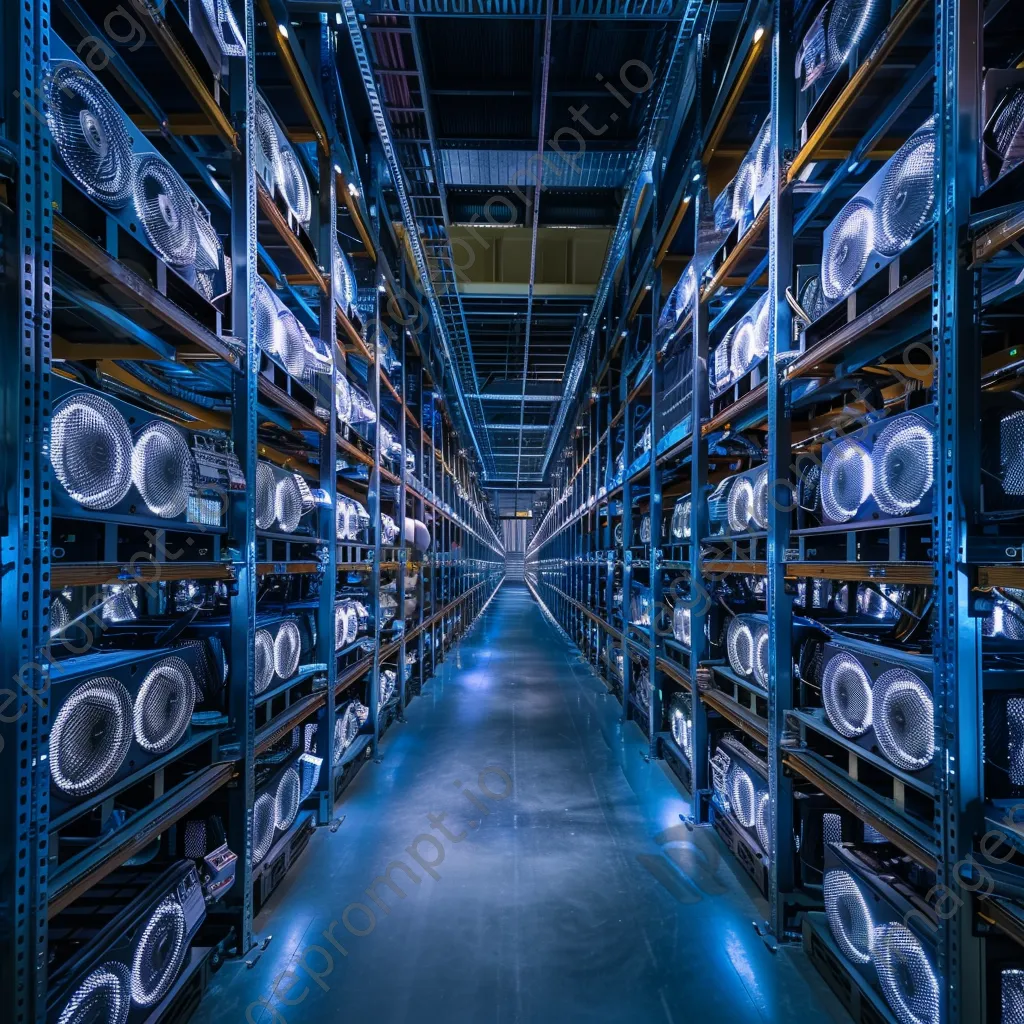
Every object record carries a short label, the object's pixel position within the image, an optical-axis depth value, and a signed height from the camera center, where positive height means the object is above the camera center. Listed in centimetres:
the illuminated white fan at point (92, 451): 171 +24
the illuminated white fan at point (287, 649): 347 -73
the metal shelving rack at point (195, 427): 154 +49
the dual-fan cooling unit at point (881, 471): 203 +22
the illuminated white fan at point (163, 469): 209 +23
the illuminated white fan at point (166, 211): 220 +126
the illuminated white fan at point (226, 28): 264 +232
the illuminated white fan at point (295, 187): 358 +220
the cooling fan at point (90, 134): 177 +126
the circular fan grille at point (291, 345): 360 +116
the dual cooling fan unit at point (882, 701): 203 -66
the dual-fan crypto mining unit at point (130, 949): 173 -139
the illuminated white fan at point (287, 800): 338 -162
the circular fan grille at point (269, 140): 321 +218
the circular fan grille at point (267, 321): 324 +120
